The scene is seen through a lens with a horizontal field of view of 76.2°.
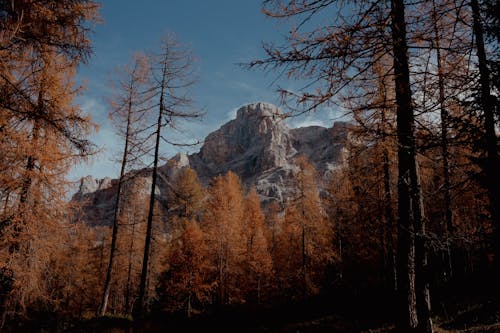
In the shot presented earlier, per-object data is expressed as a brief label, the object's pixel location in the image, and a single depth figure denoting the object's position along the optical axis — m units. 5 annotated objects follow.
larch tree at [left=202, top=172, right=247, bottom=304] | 23.30
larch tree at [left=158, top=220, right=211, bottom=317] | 21.98
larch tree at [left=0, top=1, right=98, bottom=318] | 5.33
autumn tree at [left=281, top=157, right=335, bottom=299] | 20.84
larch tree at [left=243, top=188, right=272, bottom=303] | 23.77
